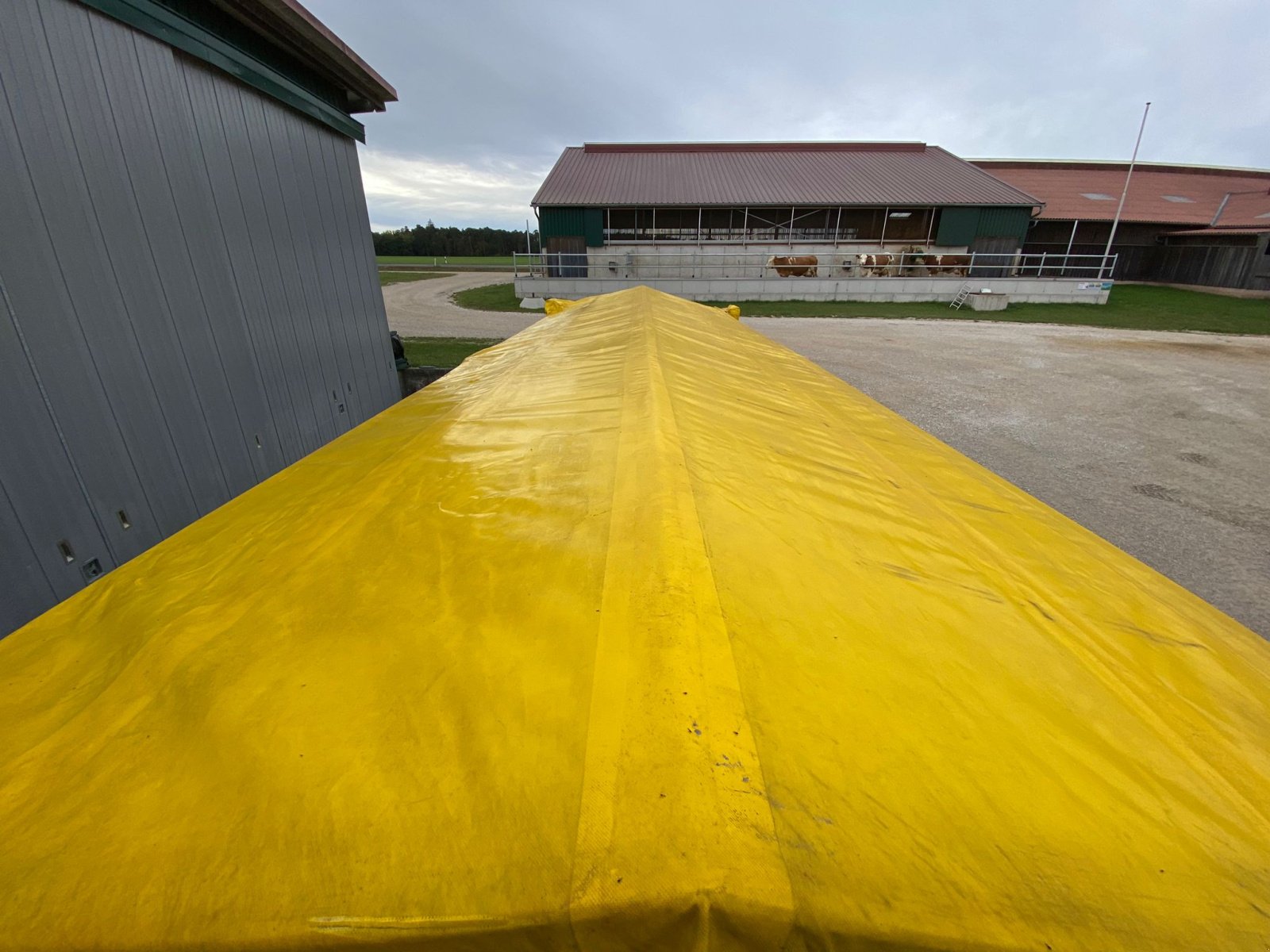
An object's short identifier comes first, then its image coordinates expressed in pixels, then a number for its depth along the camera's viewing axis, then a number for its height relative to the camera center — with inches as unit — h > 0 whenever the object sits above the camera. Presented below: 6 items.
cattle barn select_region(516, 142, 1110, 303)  800.9 +52.7
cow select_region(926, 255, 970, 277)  830.5 -5.4
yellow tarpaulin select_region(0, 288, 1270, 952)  28.1 -31.0
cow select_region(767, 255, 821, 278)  856.3 -6.5
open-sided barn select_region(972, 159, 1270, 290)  930.7 +73.3
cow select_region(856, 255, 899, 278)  840.9 -5.8
